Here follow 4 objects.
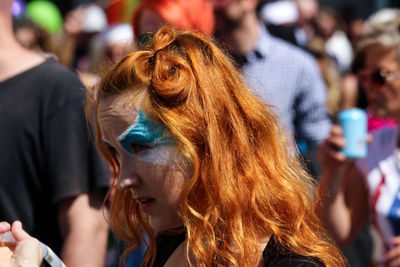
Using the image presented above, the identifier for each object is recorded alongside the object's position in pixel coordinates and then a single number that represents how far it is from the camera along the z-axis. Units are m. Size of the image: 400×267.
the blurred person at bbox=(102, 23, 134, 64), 5.10
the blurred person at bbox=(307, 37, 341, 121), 5.59
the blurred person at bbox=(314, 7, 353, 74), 7.71
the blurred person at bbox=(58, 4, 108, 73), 7.61
